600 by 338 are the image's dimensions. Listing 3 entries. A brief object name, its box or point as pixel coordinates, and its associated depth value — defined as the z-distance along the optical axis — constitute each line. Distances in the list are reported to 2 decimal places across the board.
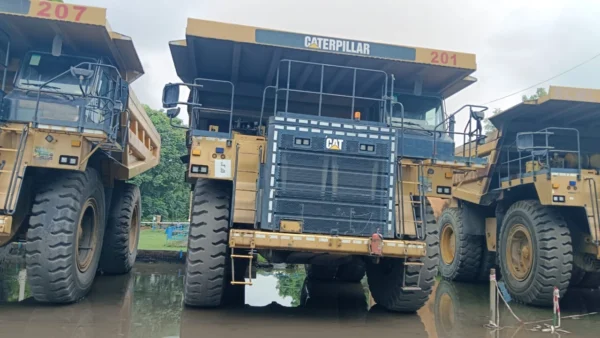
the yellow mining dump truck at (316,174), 5.91
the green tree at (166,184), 32.62
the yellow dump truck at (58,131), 5.88
